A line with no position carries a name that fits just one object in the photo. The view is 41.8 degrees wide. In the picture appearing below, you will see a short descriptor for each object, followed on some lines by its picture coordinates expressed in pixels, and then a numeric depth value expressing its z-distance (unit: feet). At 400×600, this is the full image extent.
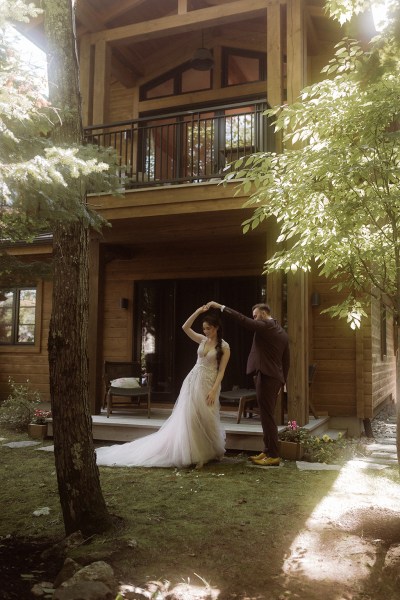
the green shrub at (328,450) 20.39
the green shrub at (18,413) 26.96
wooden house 25.08
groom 19.44
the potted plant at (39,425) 24.97
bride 19.45
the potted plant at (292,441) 20.57
